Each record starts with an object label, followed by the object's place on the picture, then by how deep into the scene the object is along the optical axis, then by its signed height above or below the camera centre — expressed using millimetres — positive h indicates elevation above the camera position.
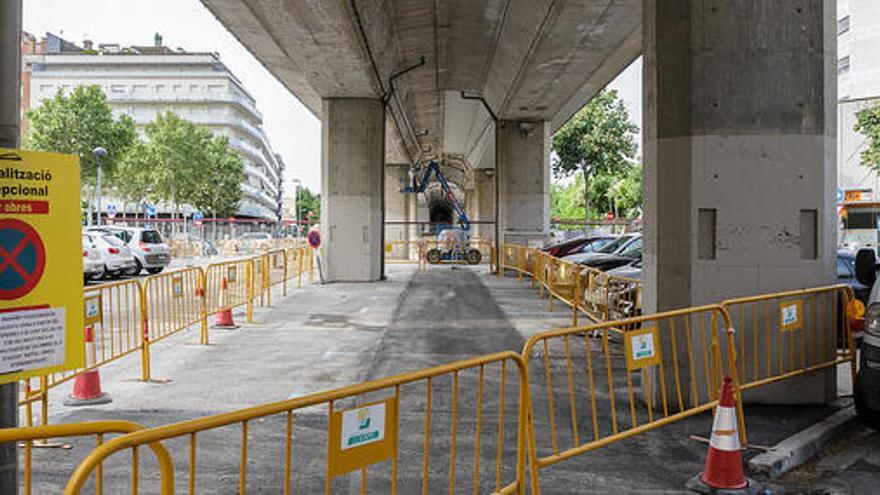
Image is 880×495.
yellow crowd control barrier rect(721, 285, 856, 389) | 6895 -935
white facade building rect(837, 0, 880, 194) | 46531 +10711
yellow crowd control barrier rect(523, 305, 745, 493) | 5340 -1443
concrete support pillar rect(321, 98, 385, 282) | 22906 +2022
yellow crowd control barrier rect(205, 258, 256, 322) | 12646 -902
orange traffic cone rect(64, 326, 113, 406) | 7312 -1549
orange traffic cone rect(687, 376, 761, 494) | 4836 -1505
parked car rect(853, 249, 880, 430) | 5910 -1140
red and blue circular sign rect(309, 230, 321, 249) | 21266 +157
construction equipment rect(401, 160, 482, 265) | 34906 -295
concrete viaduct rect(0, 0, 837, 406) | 6988 +2071
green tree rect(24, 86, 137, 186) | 40125 +6934
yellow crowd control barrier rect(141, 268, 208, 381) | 8422 -1048
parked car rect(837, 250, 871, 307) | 10977 -542
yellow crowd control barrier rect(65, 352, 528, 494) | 2977 -1697
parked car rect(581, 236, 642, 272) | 14799 -363
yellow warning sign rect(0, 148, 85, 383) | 3197 -93
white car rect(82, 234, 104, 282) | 21094 -483
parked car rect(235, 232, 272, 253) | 40375 -37
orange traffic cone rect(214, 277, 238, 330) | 12683 -1351
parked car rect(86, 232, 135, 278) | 21719 -286
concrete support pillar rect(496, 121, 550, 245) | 28234 +2642
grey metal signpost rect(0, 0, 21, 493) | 3170 +618
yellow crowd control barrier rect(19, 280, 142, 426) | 5812 -1306
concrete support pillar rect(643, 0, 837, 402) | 6961 +957
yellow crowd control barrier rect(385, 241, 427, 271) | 40225 -666
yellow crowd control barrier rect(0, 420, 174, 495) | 2561 -718
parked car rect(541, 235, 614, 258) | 20734 -75
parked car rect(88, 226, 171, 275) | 23656 -69
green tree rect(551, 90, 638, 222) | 40906 +6165
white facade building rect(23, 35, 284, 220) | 85000 +20574
